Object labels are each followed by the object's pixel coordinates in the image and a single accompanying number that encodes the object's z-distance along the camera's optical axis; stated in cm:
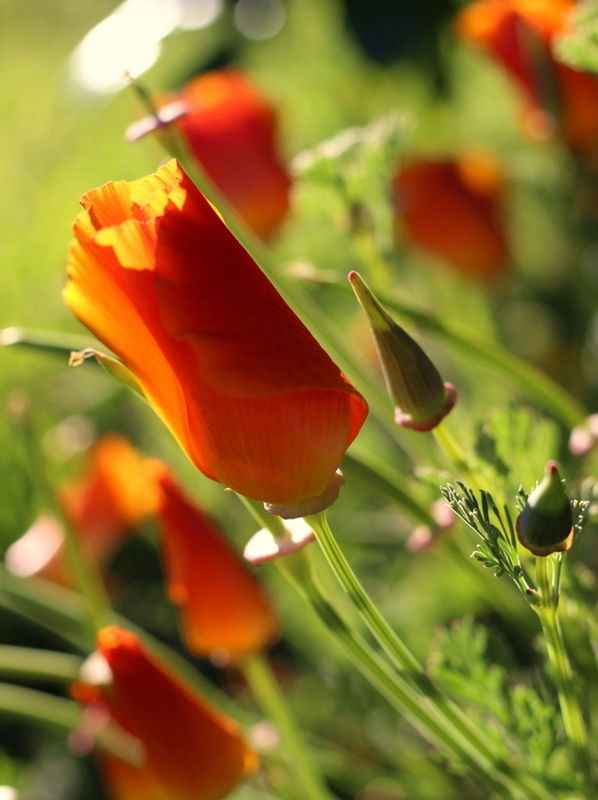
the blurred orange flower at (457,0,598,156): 39
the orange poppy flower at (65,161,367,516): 27
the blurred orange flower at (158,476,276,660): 35
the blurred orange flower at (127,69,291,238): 48
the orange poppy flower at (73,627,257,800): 33
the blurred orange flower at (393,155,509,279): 52
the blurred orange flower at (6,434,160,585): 45
